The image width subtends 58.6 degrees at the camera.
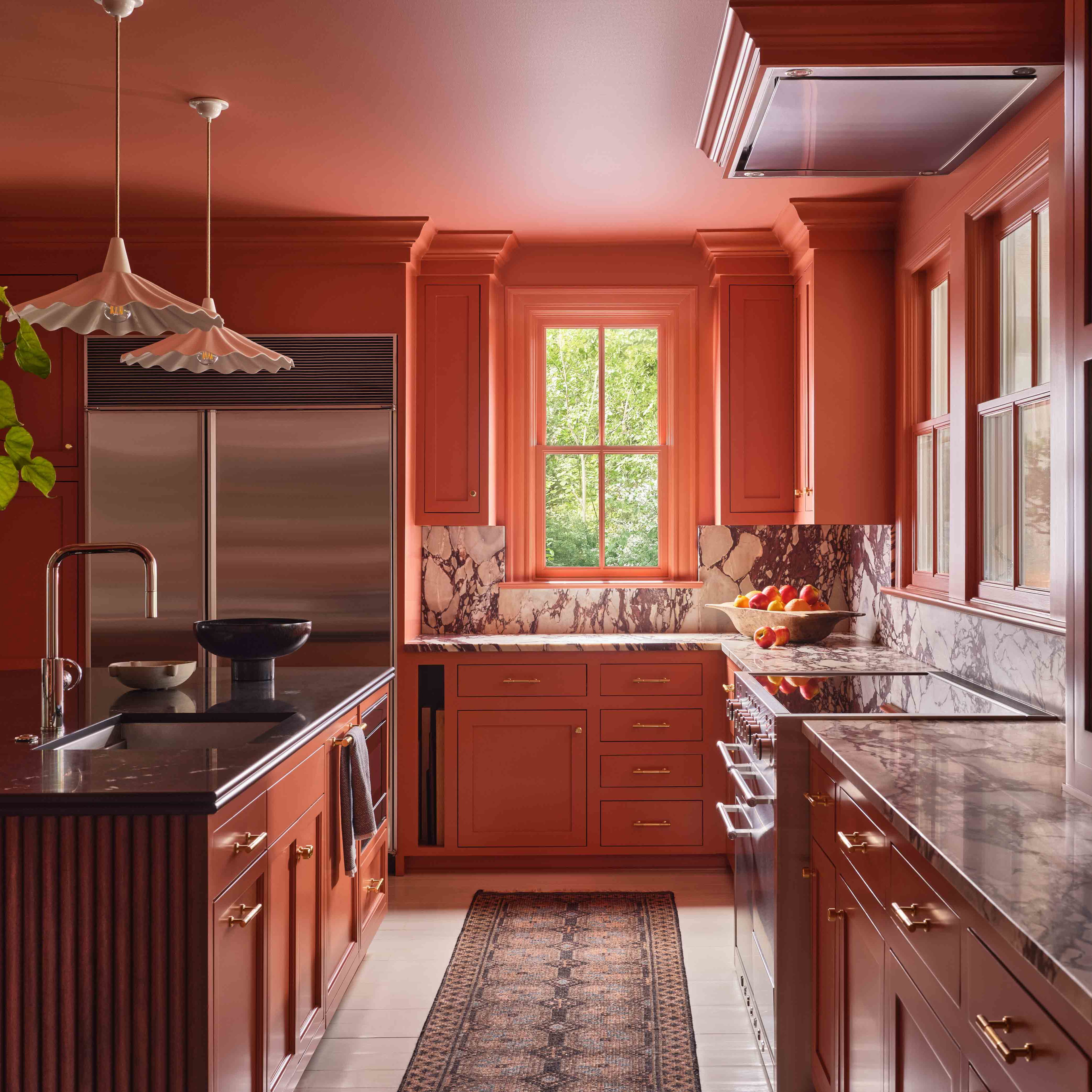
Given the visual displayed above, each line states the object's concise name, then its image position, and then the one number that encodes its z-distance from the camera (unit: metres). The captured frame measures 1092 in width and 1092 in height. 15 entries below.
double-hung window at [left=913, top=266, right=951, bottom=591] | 3.33
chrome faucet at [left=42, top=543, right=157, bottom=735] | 2.11
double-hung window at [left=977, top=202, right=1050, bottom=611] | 2.57
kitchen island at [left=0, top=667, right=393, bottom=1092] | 1.57
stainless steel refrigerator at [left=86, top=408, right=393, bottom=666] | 3.98
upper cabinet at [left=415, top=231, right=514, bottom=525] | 4.17
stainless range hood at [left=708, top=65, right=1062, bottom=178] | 2.05
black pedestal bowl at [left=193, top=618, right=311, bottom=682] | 2.70
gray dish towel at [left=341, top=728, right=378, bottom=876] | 2.55
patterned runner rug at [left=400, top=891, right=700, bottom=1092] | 2.44
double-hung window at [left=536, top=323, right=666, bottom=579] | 4.59
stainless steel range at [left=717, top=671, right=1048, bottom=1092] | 2.27
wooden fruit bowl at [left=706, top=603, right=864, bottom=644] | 3.76
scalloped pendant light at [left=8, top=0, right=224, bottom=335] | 2.11
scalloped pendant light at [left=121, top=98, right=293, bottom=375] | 2.71
